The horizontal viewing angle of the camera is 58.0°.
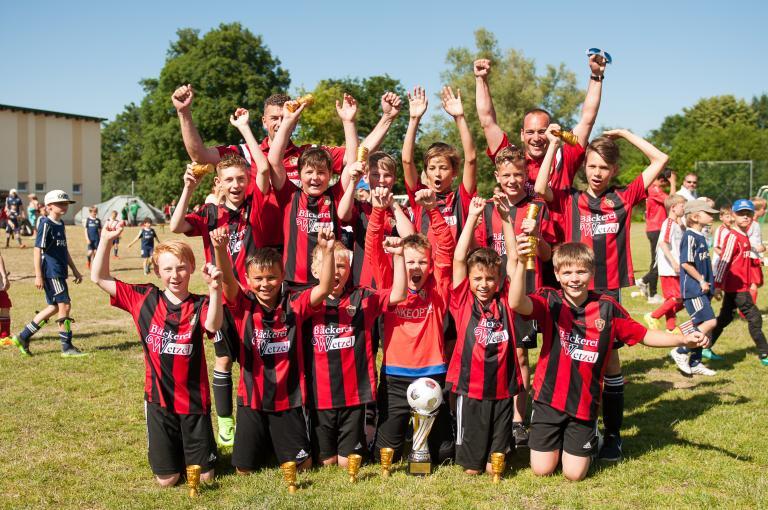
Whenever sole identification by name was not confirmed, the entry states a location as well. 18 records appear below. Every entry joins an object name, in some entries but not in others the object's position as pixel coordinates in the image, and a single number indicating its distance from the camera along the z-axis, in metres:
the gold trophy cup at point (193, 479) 4.31
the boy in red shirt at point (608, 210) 5.35
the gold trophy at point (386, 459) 4.64
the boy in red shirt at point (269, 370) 4.67
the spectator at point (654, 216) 13.09
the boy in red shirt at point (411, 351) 4.89
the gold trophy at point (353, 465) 4.50
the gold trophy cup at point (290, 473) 4.36
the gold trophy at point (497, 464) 4.54
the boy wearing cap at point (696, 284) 7.65
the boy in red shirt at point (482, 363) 4.73
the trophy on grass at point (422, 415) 4.56
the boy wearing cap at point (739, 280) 8.05
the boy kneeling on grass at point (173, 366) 4.54
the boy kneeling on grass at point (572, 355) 4.69
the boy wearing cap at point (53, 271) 8.57
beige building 53.06
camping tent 46.19
